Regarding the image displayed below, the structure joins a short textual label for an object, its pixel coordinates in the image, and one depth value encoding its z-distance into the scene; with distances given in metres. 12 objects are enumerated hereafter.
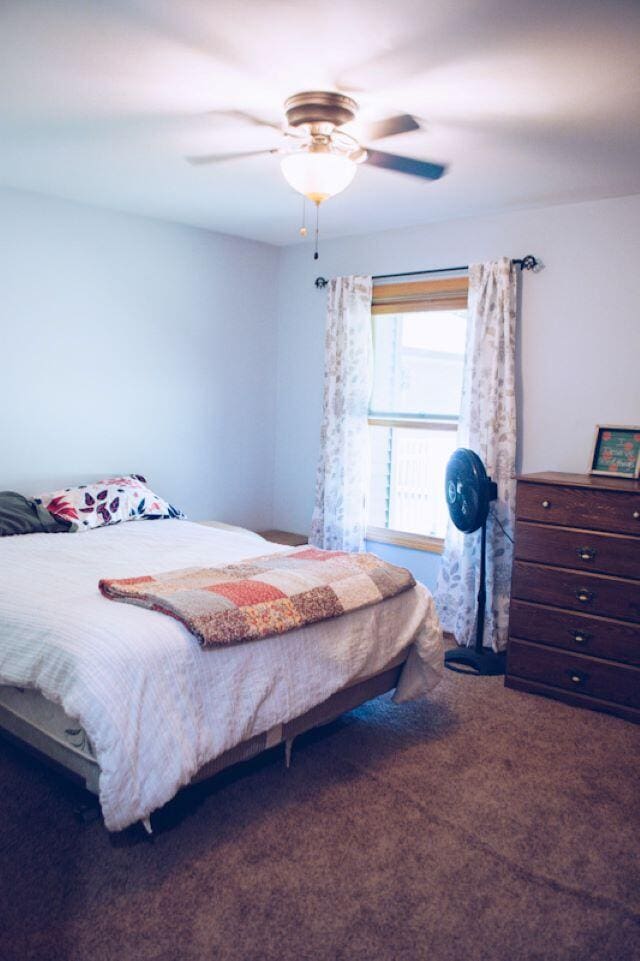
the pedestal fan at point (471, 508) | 3.53
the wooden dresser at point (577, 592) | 3.02
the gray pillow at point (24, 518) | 3.40
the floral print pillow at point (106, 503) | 3.61
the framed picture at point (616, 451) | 3.36
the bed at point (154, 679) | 1.90
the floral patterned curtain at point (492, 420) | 3.75
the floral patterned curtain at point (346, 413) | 4.44
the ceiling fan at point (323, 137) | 2.37
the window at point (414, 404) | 4.23
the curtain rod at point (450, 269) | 3.71
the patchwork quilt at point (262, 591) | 2.18
